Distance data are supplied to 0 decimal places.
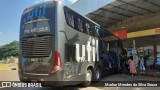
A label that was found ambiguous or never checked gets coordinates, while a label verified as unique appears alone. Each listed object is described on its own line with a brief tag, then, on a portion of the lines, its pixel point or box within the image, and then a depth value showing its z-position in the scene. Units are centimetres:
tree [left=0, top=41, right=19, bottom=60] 4814
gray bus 443
